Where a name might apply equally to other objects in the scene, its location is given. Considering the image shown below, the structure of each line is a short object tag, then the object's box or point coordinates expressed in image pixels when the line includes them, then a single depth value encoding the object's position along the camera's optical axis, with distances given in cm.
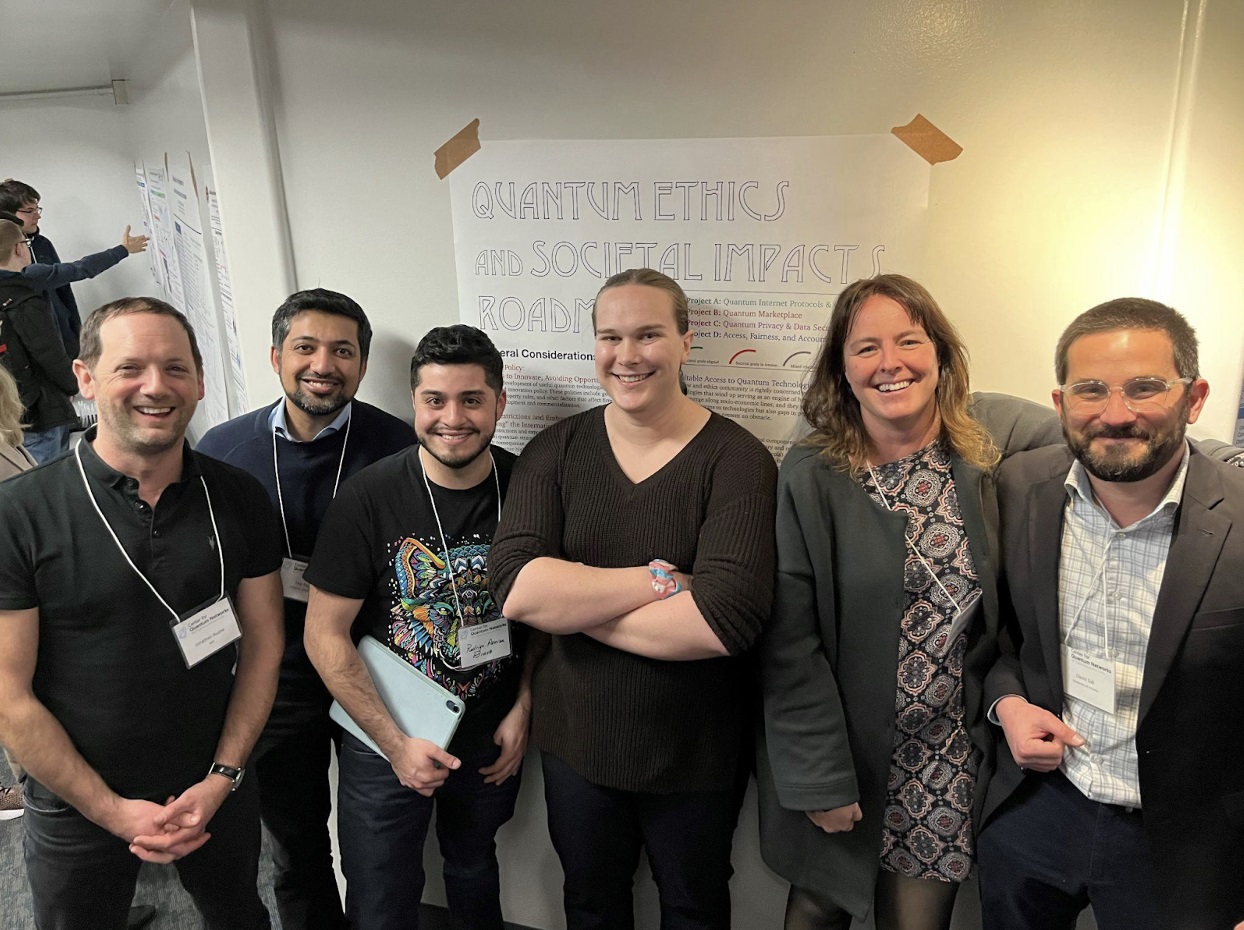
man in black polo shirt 146
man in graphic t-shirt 173
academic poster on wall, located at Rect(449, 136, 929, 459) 174
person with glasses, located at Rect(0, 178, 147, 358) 455
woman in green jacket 149
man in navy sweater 191
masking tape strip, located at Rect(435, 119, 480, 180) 198
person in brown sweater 153
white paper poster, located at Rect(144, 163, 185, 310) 436
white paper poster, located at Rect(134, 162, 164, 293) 515
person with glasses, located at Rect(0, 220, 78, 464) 397
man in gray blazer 128
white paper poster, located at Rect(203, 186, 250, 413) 289
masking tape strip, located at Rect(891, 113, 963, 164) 166
